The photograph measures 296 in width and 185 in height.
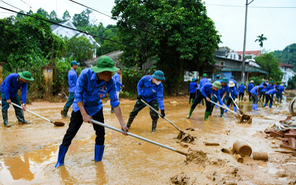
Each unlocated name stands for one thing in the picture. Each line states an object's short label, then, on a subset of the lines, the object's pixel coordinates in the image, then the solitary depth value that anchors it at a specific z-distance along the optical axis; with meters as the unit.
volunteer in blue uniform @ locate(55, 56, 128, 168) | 2.98
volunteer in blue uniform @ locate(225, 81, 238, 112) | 10.37
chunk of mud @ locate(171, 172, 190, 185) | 2.79
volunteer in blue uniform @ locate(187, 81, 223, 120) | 7.20
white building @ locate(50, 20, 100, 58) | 27.87
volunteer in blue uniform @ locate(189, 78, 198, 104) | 11.64
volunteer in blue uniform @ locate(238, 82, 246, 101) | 14.56
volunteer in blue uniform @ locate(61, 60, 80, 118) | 6.50
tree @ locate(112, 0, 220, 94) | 14.12
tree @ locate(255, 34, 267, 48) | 48.00
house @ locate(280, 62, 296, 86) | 53.22
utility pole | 20.31
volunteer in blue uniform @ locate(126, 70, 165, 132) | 5.52
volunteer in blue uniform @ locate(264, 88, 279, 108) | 12.14
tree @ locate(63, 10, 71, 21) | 53.53
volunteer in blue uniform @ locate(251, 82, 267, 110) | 11.02
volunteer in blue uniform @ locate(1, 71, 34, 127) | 5.40
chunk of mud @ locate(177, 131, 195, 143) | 4.70
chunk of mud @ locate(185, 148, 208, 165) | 3.44
